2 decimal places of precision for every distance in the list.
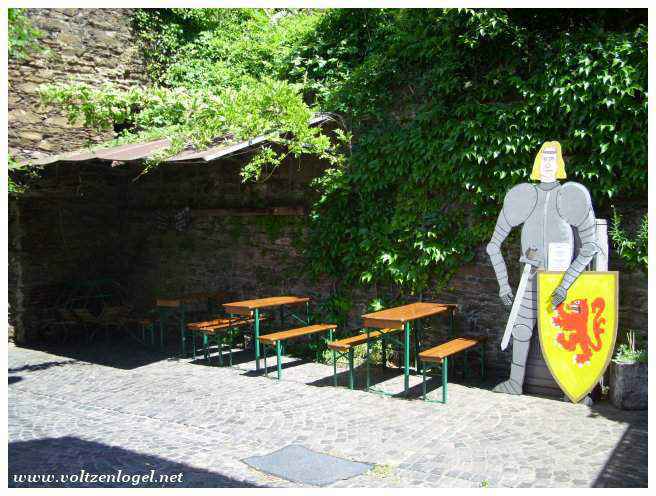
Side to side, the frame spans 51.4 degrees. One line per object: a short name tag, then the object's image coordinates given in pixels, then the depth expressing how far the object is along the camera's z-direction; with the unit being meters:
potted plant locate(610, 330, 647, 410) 6.09
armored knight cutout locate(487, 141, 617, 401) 6.30
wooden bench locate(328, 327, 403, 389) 7.11
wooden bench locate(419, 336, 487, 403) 6.38
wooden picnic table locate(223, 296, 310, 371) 7.82
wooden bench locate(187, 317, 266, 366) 8.38
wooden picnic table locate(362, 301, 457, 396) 6.56
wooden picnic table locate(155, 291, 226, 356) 8.88
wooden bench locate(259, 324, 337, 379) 7.53
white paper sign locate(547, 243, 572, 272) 6.40
